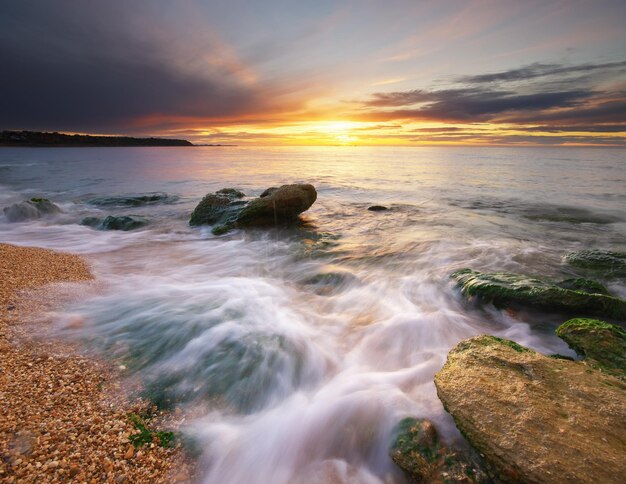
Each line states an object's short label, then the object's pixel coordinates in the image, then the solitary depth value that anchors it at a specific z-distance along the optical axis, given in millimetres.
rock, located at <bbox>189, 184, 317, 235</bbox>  9812
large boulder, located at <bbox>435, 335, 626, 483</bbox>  1912
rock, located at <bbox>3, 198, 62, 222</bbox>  11000
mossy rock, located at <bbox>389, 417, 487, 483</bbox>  2240
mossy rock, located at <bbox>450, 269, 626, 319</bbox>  4465
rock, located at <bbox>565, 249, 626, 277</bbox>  6268
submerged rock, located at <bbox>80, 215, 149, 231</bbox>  10105
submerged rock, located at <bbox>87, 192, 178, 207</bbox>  14445
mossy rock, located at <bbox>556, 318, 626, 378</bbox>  3010
